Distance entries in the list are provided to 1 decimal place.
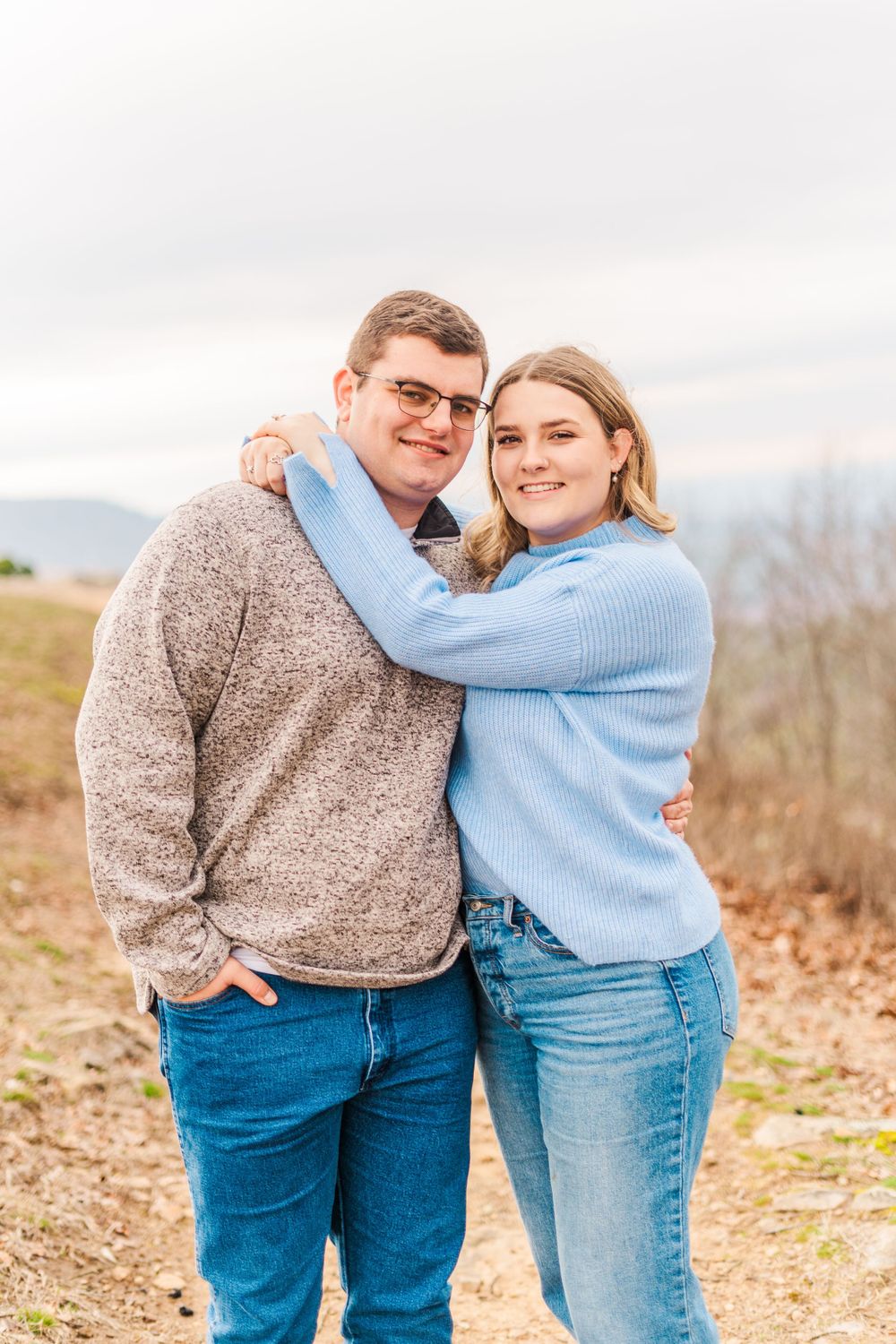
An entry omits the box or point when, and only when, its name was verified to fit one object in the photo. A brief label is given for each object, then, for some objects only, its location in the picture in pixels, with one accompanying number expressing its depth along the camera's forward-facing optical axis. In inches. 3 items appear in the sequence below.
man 84.4
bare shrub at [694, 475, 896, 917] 619.9
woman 87.1
